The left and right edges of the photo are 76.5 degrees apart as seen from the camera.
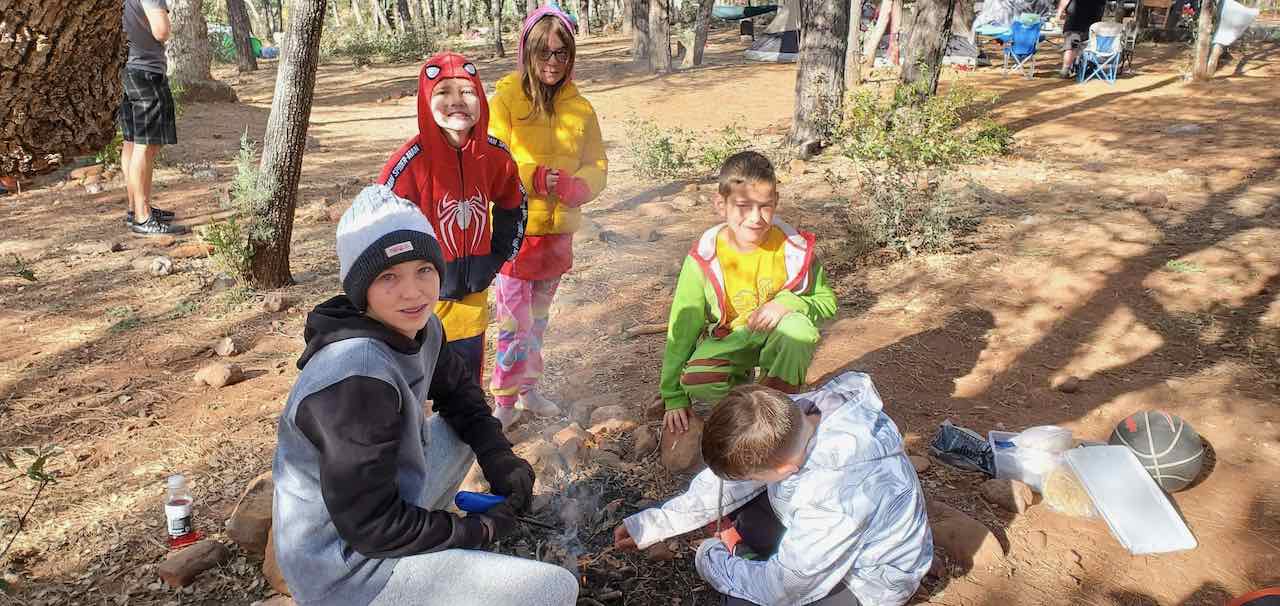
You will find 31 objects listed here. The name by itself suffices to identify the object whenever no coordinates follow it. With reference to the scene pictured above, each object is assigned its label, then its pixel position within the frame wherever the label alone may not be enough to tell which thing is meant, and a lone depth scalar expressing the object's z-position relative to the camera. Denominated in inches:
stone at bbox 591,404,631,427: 142.3
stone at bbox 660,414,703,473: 126.0
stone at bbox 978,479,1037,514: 114.6
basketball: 114.3
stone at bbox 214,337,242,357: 165.9
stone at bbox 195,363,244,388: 152.8
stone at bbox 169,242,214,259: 219.8
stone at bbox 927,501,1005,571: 104.3
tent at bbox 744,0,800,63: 716.7
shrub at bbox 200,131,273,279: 187.0
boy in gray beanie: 67.3
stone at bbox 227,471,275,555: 104.0
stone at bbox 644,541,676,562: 106.6
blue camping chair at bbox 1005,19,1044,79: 510.6
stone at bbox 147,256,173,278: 206.8
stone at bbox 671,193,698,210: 273.0
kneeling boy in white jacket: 84.7
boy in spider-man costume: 107.6
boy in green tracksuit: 122.4
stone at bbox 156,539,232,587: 100.2
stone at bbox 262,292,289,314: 187.8
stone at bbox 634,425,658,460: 130.7
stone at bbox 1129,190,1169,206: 242.1
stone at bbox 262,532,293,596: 98.7
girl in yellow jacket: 128.7
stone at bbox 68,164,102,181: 286.7
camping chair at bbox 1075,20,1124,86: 446.3
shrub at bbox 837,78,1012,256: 214.5
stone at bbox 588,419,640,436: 138.3
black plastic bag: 123.7
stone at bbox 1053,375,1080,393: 145.2
